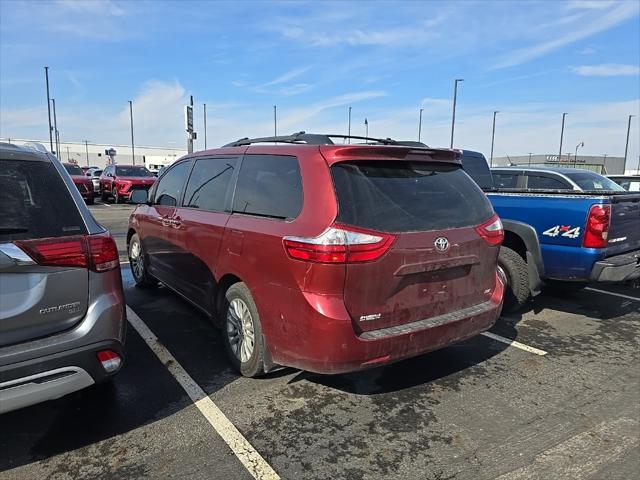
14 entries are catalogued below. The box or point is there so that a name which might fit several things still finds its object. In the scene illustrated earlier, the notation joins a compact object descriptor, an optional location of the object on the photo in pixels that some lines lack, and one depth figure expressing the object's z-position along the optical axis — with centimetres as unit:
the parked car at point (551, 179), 740
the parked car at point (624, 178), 826
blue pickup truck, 466
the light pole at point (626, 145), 5567
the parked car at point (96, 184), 2279
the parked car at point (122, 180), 2014
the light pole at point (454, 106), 3909
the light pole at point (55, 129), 5366
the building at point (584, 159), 6950
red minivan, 282
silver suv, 233
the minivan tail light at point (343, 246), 275
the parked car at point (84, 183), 1828
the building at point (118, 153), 8866
